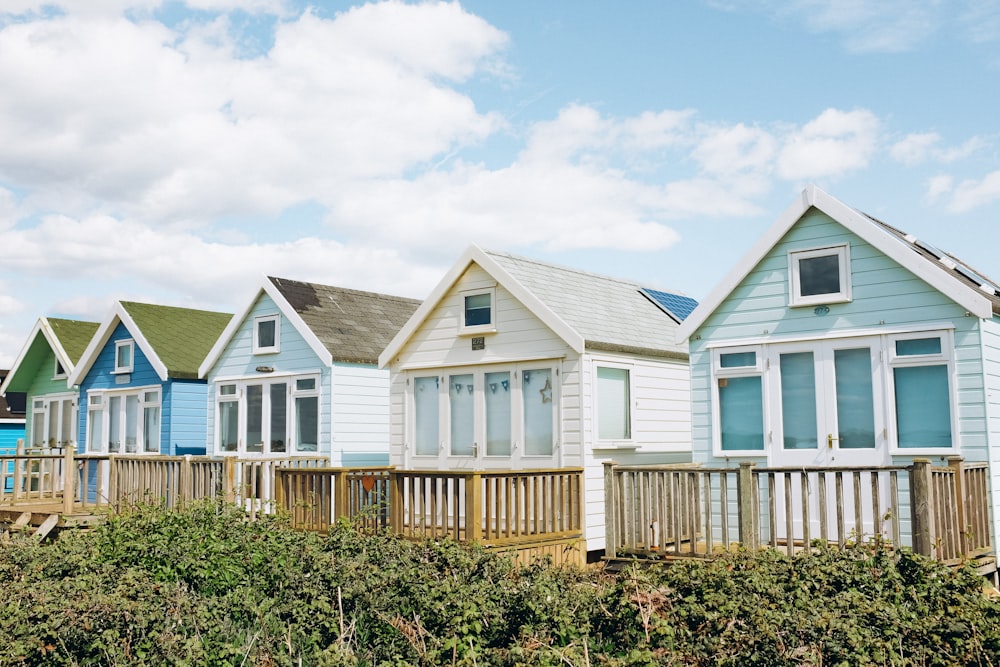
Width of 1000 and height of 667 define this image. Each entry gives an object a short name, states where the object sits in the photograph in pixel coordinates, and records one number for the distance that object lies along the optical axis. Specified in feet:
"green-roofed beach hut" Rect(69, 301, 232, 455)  73.97
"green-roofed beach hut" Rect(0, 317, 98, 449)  88.02
